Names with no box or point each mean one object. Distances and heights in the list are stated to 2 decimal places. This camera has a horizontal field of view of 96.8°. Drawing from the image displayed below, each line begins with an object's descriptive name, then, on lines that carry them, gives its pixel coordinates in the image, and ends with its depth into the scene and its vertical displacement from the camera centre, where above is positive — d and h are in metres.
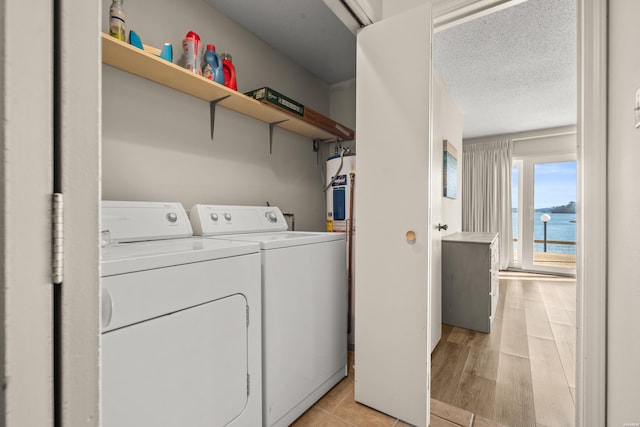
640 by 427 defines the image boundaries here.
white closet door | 1.37 -0.02
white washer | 1.28 -0.51
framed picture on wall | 2.69 +0.43
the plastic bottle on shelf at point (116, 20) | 1.30 +0.88
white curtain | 5.01 +0.38
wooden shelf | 1.32 +0.73
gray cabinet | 2.49 -0.64
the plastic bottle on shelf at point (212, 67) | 1.69 +0.87
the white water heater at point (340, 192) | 2.19 +0.15
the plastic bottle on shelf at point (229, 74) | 1.81 +0.88
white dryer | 0.80 -0.39
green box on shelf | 1.85 +0.77
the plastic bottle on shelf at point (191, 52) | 1.61 +0.91
